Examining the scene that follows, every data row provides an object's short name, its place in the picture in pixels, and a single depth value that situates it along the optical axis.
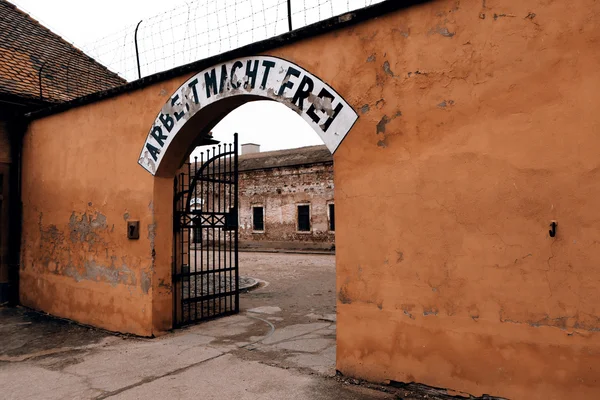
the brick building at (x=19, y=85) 8.58
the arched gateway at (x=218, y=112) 4.54
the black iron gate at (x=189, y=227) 6.48
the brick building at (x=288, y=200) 24.03
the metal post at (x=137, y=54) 6.74
